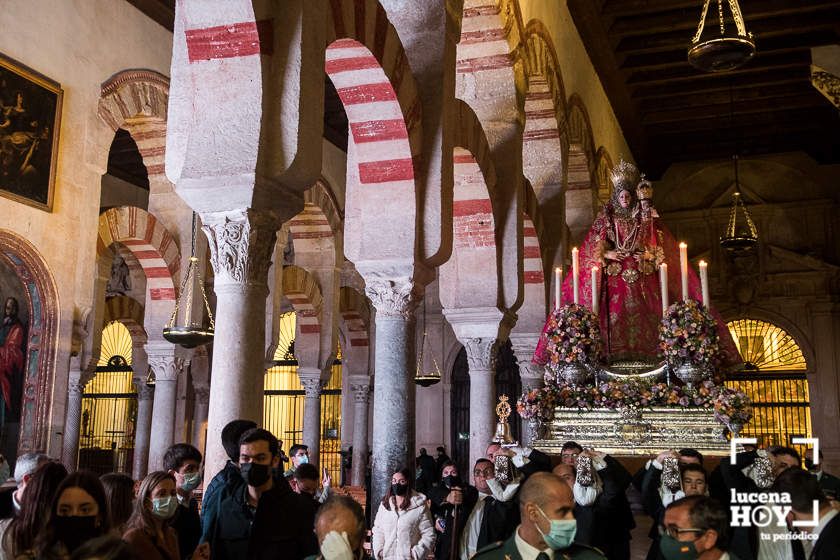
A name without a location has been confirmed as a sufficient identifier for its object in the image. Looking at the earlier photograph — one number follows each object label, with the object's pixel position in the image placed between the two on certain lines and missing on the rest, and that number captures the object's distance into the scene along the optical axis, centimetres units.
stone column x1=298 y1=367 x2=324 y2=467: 1350
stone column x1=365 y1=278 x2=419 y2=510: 599
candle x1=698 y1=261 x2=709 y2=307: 658
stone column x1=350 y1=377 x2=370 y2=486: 1544
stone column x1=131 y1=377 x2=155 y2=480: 1433
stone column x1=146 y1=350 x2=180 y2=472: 1085
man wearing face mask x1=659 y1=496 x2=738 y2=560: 240
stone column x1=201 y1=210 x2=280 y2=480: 451
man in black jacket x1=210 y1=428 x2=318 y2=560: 305
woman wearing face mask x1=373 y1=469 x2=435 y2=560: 450
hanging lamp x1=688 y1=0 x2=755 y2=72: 703
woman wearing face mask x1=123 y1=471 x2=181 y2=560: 272
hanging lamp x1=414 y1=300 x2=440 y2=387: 1336
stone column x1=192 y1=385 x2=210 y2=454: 1638
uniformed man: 218
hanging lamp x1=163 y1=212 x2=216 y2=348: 934
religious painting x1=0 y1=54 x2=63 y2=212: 795
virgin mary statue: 733
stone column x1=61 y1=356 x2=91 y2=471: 1072
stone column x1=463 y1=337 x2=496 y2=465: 873
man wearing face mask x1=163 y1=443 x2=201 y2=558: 345
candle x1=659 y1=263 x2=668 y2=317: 678
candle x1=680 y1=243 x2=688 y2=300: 669
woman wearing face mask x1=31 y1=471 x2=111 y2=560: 225
